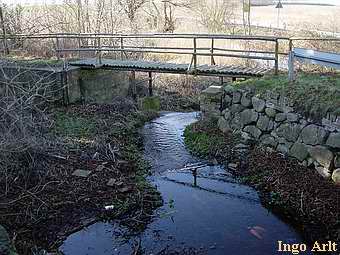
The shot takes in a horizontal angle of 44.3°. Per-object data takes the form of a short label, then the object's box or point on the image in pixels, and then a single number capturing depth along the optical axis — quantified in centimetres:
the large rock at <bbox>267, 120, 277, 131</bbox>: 918
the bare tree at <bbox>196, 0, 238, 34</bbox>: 2432
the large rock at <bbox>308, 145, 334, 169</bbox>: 742
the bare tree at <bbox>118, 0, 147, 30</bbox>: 2406
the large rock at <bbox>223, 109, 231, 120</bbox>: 1091
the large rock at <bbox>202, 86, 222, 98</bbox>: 1141
